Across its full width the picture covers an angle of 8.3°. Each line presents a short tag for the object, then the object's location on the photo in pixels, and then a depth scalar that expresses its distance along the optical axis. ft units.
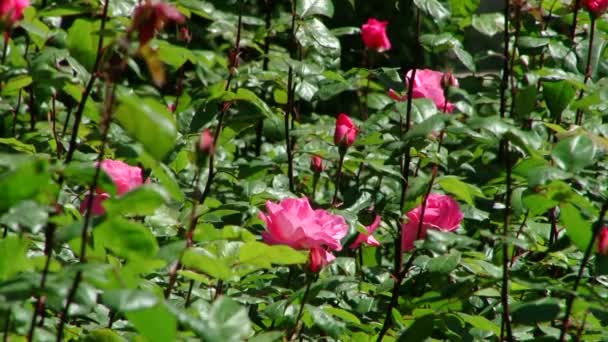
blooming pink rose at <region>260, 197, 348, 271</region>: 15.01
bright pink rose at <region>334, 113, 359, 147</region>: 15.59
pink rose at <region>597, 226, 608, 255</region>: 14.55
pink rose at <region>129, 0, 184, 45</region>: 13.66
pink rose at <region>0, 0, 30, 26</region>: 14.07
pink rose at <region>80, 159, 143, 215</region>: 14.98
